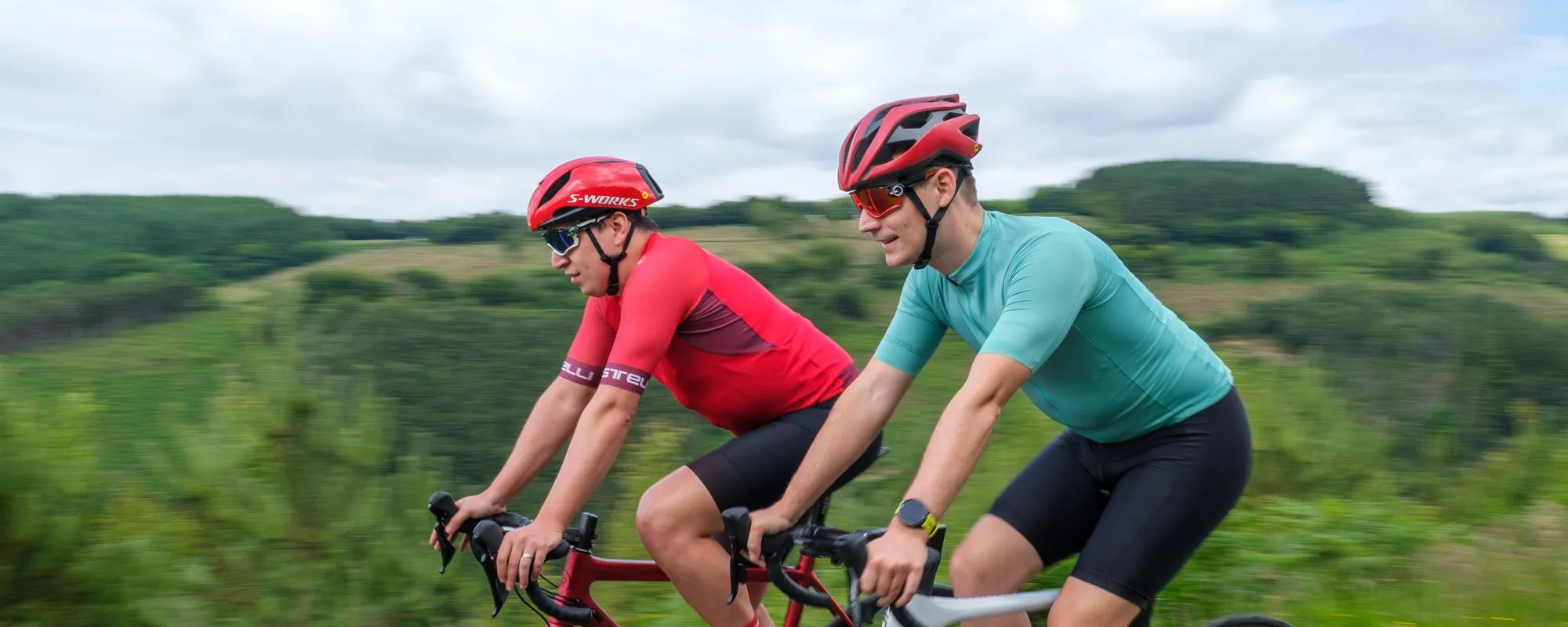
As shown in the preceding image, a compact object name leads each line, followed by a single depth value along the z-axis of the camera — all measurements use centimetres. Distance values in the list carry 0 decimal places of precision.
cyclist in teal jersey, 282
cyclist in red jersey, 335
